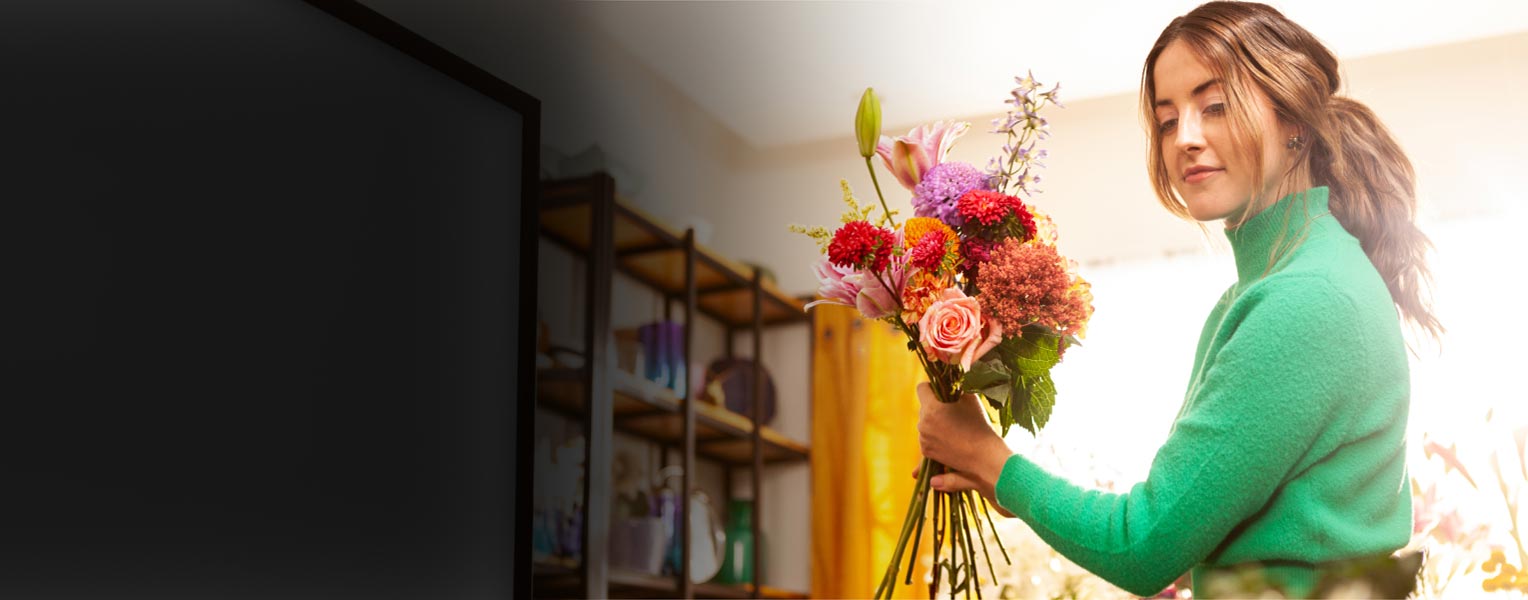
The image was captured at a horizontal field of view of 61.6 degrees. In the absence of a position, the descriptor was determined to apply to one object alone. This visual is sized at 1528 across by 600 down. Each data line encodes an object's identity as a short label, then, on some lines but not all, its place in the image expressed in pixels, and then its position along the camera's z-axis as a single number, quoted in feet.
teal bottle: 10.84
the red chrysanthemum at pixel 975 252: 3.91
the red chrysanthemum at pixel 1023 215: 3.95
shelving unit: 8.21
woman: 3.25
